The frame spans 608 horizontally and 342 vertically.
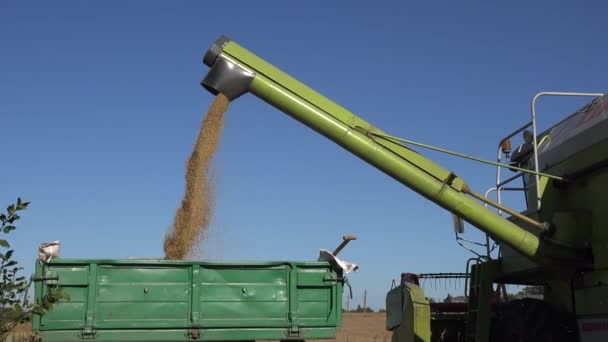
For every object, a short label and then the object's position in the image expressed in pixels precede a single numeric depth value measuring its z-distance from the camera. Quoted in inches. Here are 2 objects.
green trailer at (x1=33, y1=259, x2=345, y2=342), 288.0
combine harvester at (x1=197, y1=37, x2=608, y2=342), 283.4
